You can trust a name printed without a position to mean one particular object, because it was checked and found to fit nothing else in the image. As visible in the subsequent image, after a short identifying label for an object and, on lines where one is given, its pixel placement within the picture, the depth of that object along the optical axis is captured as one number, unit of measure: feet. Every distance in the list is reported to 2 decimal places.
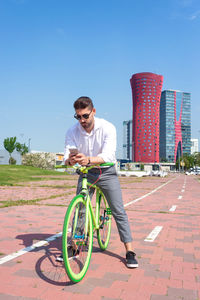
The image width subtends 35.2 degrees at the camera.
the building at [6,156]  262.88
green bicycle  10.02
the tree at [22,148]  259.27
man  11.53
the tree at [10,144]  232.43
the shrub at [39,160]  237.86
